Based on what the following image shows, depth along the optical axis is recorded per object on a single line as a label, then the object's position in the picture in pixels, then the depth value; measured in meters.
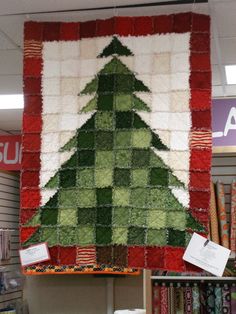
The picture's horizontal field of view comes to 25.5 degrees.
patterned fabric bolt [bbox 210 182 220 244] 3.40
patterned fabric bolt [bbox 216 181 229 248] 3.40
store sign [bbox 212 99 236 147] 4.06
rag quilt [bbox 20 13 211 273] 2.70
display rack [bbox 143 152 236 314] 3.21
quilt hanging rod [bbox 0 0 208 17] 3.02
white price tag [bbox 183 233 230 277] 2.63
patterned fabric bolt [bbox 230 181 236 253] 3.38
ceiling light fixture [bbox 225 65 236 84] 5.04
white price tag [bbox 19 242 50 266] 2.77
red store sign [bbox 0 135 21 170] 5.86
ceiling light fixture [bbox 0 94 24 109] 6.20
